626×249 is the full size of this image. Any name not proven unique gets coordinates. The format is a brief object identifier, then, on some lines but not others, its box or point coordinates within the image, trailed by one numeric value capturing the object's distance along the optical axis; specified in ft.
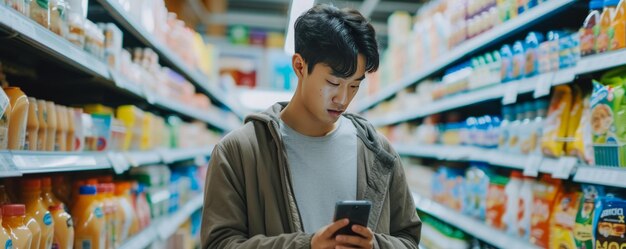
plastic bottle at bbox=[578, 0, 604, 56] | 6.51
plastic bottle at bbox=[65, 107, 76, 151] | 6.60
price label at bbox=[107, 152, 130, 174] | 7.45
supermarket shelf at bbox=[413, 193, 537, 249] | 8.21
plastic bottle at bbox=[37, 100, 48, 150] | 5.84
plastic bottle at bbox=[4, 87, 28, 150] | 5.16
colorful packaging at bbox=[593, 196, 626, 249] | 5.65
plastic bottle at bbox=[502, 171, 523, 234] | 8.72
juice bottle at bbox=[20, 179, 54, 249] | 5.58
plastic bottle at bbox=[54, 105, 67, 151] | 6.26
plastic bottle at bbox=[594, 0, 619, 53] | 6.19
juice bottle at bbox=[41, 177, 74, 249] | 6.05
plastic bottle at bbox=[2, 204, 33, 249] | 4.90
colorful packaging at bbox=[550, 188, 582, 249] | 6.88
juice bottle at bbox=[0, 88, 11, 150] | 4.79
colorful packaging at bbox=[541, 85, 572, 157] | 7.45
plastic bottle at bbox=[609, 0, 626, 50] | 5.88
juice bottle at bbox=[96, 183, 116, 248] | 7.41
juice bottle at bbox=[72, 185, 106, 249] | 6.81
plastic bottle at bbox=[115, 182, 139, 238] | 8.30
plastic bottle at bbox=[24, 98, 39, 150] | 5.54
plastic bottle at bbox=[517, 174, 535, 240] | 8.28
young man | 4.77
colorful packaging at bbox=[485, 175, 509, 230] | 9.30
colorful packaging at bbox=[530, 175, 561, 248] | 7.64
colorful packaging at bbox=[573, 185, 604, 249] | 6.33
